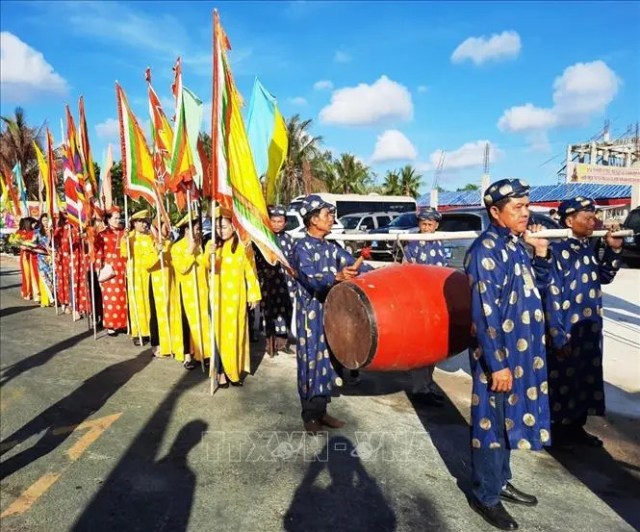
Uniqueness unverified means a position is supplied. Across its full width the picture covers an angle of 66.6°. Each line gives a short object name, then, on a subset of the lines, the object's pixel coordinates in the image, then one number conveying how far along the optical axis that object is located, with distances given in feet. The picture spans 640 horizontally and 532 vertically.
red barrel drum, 9.07
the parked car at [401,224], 38.69
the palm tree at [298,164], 87.45
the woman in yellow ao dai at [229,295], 14.55
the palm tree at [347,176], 101.09
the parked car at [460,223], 26.16
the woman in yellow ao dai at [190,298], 15.72
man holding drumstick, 11.22
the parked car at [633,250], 38.17
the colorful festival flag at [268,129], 14.73
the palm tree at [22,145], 70.13
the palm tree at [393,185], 113.60
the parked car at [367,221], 52.60
